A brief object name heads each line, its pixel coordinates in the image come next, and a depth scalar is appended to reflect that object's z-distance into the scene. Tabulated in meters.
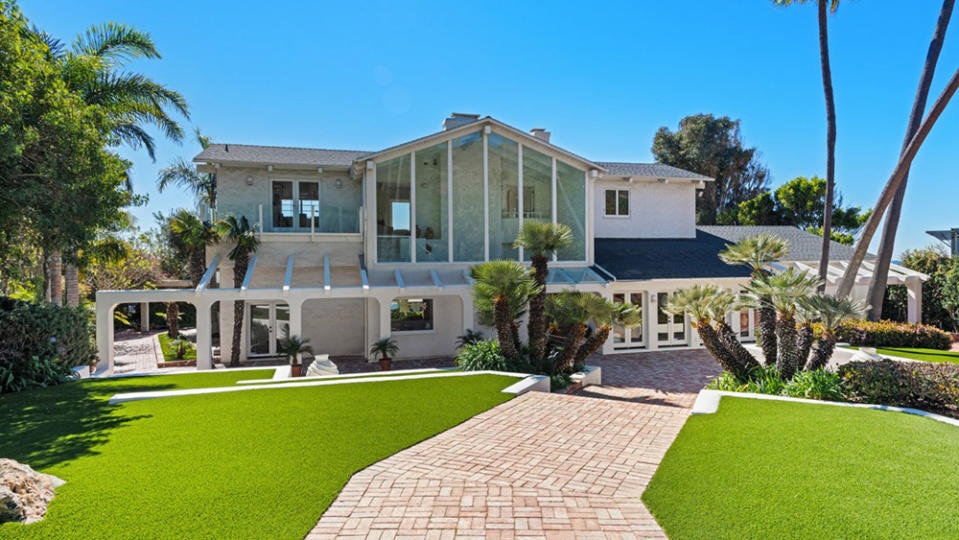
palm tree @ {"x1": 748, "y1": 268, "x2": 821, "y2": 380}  11.86
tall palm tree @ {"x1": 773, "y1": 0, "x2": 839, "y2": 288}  19.25
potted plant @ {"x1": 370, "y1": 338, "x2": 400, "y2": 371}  17.86
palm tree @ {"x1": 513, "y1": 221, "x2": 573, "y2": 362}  14.42
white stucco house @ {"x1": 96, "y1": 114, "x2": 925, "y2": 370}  19.58
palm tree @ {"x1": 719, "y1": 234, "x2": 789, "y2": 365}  13.08
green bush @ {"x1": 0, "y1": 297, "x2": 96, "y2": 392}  11.57
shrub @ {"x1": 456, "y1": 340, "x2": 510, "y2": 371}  14.33
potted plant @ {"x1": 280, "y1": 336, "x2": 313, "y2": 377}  16.44
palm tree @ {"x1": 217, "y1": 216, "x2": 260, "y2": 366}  18.80
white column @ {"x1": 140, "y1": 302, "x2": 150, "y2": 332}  31.42
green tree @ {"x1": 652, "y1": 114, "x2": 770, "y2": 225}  51.47
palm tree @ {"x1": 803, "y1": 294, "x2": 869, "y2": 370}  11.07
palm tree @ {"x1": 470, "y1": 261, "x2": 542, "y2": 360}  13.92
